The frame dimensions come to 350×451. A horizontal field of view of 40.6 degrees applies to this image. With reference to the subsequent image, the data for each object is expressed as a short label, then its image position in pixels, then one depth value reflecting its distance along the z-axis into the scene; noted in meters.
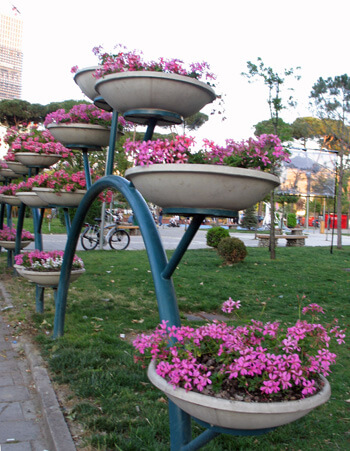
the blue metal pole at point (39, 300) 5.47
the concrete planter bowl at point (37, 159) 5.77
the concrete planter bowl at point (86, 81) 3.49
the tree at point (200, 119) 34.54
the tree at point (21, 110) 36.44
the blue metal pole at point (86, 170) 4.20
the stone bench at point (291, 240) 16.25
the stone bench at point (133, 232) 20.42
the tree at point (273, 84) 11.23
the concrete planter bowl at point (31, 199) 5.43
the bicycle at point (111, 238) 13.60
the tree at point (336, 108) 15.22
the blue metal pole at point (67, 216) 4.73
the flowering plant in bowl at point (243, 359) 1.59
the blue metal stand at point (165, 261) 1.91
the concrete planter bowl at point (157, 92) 2.32
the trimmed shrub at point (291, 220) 27.13
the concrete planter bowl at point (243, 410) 1.48
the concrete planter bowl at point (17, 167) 7.41
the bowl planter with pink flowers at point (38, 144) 5.74
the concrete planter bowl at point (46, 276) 4.69
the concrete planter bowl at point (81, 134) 3.93
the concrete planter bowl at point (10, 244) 8.47
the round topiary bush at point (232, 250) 10.05
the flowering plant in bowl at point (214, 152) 1.86
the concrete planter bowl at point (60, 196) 4.49
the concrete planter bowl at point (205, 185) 1.70
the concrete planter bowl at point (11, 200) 8.22
